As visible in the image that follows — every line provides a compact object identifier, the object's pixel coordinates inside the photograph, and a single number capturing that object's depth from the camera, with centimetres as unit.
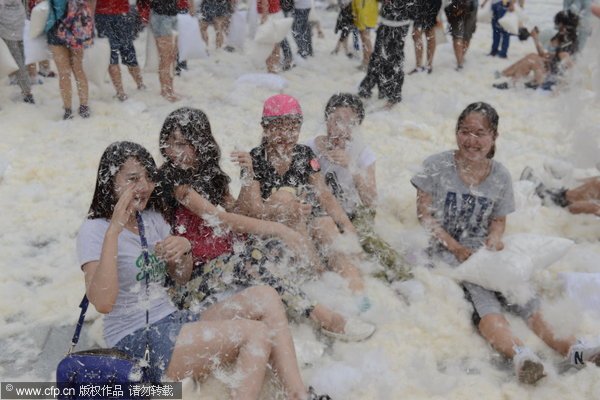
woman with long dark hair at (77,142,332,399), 217
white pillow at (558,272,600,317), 285
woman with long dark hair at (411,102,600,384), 300
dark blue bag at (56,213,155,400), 203
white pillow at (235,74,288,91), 632
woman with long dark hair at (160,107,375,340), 259
